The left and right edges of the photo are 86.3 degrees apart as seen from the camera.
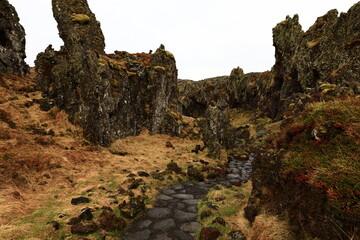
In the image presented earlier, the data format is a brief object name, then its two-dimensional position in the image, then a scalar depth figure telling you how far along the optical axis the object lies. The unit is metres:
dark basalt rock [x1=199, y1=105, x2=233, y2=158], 21.19
